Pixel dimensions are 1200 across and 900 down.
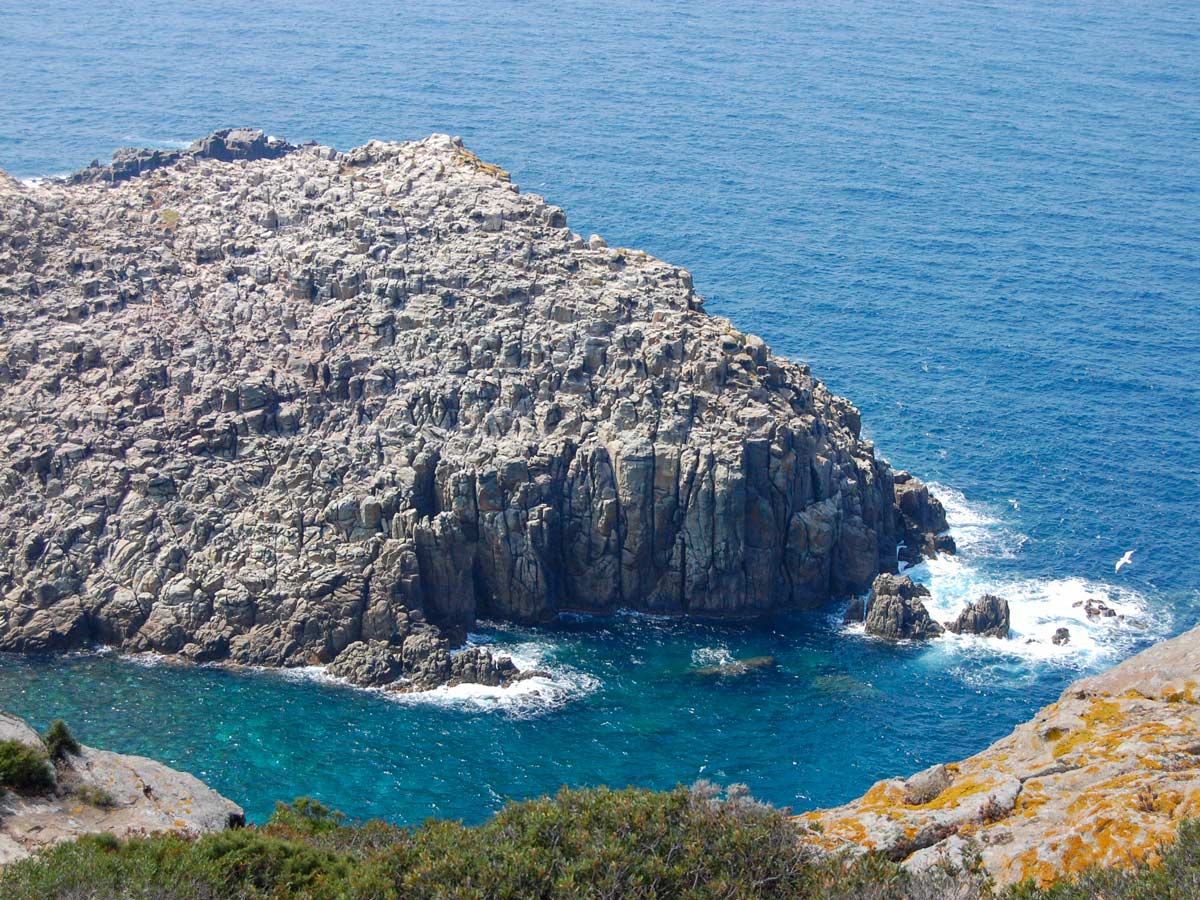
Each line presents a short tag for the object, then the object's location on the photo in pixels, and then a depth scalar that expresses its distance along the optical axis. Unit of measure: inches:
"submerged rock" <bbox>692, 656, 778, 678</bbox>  4232.3
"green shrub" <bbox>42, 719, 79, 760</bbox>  2422.5
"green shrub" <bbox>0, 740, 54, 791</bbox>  2274.9
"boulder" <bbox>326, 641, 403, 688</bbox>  4111.7
